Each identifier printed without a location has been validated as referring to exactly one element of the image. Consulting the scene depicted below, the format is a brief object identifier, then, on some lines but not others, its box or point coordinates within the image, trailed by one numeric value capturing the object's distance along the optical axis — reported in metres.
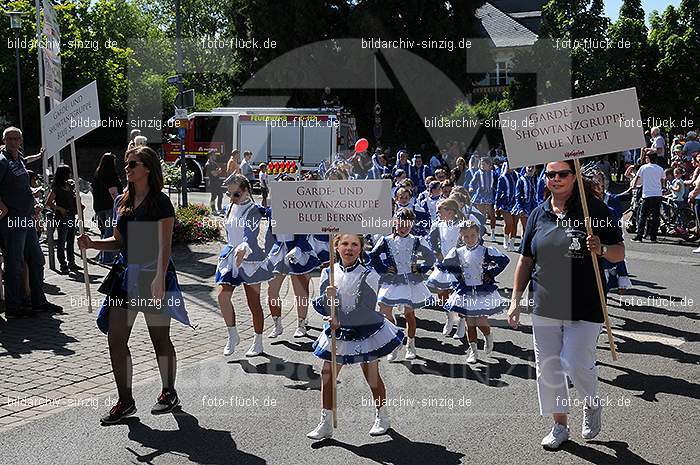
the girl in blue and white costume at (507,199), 15.82
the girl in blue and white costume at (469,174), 18.62
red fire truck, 30.39
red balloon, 22.27
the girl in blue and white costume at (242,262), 8.42
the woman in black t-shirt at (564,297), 5.68
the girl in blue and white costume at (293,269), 9.27
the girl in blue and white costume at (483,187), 17.26
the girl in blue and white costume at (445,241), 9.18
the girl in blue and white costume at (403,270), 8.30
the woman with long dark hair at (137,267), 6.25
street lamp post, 28.59
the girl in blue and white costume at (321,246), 9.76
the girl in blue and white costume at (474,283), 8.02
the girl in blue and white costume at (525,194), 15.20
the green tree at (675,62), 32.97
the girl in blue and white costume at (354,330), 5.98
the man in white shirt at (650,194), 17.48
